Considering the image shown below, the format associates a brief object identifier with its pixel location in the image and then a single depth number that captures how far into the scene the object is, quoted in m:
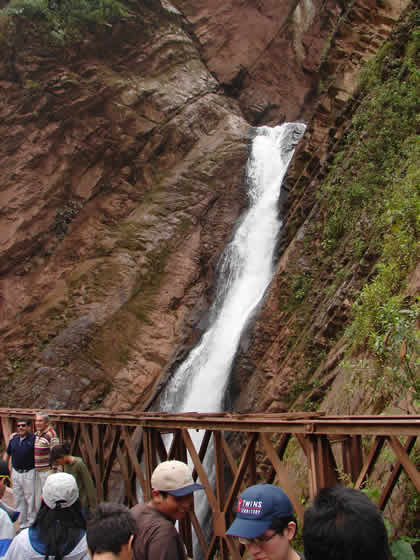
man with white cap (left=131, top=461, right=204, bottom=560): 2.71
